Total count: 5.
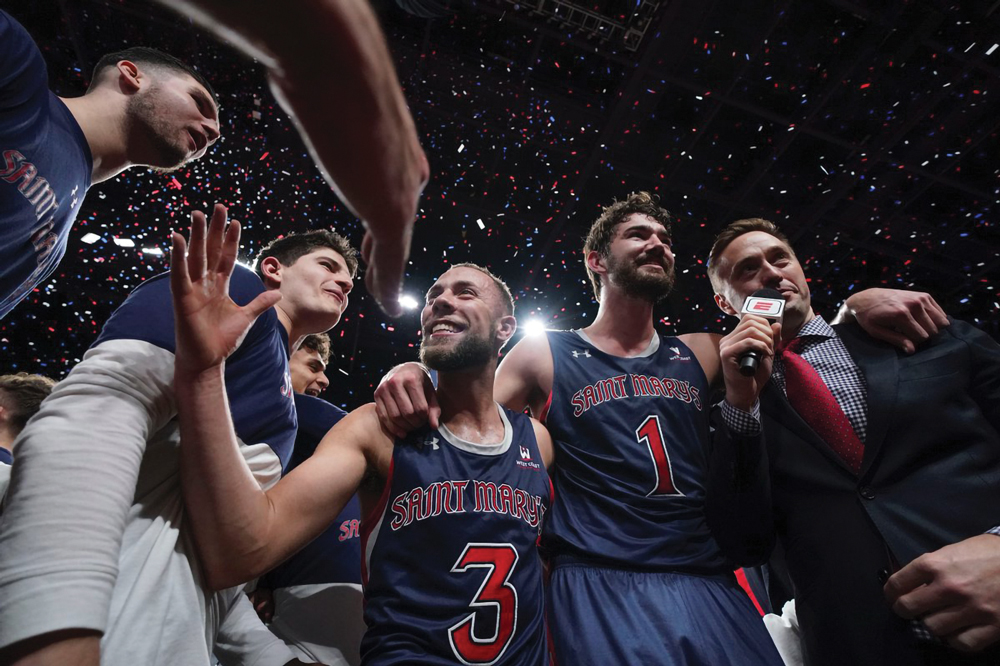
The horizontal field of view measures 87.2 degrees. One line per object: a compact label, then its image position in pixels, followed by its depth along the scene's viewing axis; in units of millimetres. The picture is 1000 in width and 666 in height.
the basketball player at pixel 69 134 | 1222
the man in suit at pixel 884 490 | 1088
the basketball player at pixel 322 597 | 1672
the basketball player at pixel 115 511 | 737
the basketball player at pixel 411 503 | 990
